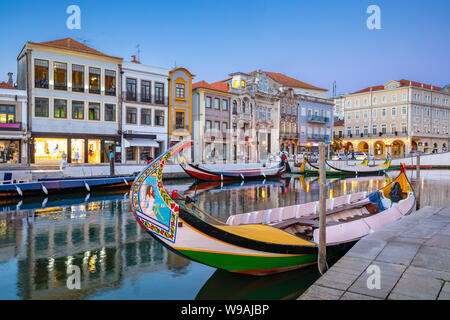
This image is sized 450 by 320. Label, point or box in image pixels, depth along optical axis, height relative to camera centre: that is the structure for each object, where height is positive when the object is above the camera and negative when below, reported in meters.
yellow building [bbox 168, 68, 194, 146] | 35.47 +5.08
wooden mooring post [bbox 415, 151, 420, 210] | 12.48 -1.53
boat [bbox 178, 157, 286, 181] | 25.83 -1.46
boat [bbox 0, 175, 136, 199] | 16.84 -1.62
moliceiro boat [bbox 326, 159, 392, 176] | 34.19 -1.42
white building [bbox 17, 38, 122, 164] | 27.47 +4.46
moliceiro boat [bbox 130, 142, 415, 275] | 5.71 -1.44
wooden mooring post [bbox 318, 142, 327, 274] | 6.25 -1.46
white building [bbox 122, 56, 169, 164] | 32.25 +4.09
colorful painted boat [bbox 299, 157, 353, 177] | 33.69 -1.56
